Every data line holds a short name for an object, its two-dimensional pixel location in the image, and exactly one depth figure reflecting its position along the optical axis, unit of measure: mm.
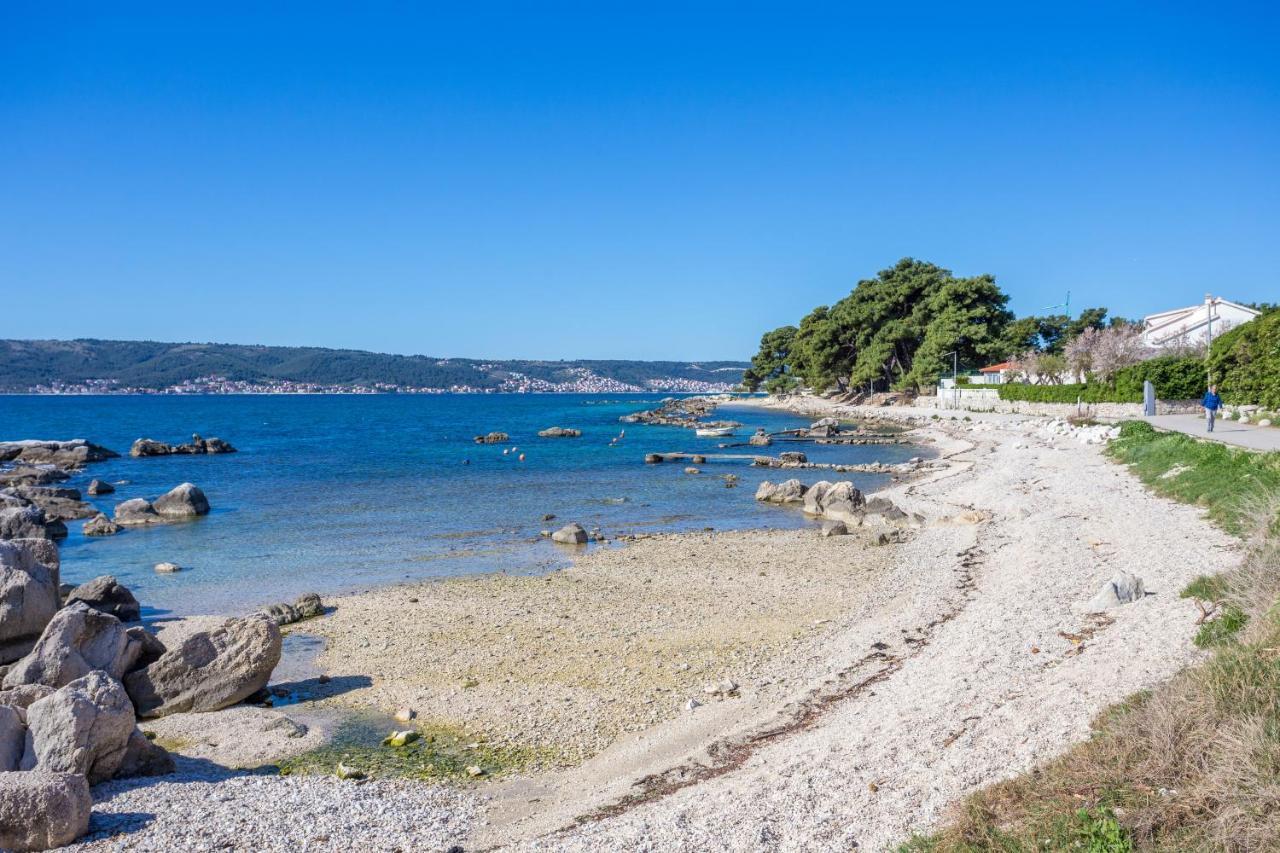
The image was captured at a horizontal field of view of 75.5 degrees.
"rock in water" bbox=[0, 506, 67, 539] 23781
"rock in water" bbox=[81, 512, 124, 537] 28250
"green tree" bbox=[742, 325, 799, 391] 127562
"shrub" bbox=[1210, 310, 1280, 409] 31547
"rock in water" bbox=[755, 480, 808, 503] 32469
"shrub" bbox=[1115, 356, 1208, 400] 45375
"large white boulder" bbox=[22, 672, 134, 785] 8430
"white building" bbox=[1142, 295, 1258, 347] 75562
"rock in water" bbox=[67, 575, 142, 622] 16625
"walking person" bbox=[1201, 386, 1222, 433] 29609
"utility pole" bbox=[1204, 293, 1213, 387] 70125
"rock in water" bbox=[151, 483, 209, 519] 31703
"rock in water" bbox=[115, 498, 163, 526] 30703
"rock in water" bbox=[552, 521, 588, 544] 24875
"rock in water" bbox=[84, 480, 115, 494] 40875
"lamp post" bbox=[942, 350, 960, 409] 81312
